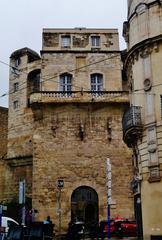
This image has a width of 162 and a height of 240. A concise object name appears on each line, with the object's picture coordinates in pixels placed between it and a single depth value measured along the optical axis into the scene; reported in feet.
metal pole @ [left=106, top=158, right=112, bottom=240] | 52.24
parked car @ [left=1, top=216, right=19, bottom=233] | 80.30
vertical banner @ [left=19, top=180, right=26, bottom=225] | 50.38
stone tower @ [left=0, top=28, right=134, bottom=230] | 99.60
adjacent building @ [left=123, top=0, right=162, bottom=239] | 61.36
